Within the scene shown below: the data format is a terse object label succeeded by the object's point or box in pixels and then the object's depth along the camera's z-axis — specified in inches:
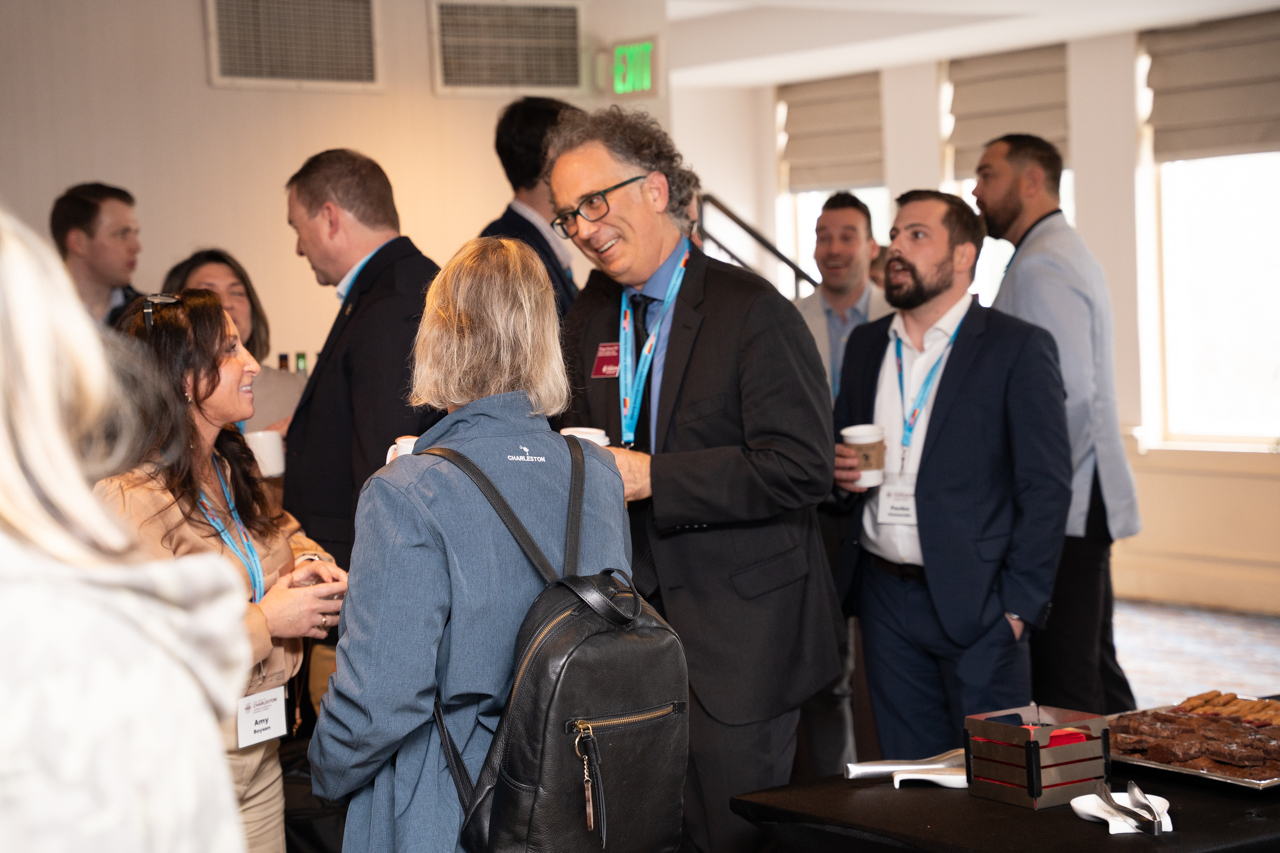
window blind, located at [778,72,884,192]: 326.3
